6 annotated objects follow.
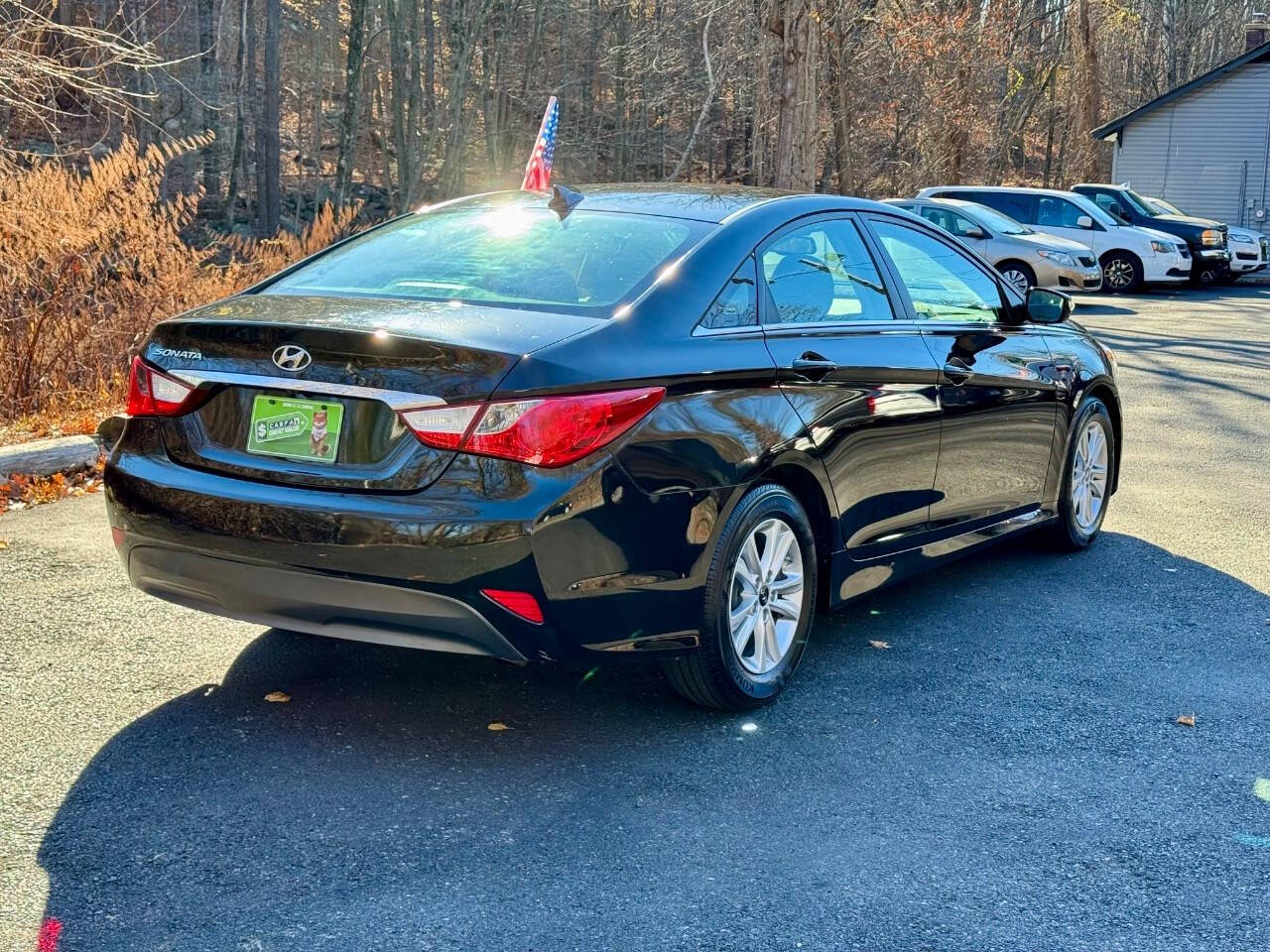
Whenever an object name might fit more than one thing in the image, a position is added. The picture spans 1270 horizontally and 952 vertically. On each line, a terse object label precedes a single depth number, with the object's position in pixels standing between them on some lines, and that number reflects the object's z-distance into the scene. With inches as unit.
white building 1461.6
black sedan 141.9
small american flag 425.7
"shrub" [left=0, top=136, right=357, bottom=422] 339.9
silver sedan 831.1
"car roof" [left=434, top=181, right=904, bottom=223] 185.0
